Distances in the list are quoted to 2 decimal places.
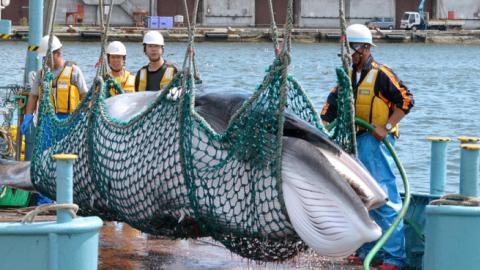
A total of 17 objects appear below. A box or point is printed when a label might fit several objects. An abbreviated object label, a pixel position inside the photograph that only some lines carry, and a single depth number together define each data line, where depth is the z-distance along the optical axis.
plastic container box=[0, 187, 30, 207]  21.11
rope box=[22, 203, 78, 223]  11.58
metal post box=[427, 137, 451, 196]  16.62
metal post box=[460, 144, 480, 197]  12.66
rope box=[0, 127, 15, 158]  22.70
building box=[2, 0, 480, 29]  158.37
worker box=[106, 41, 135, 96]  21.73
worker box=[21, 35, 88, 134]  20.81
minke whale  12.08
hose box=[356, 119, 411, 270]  13.01
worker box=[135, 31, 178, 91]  20.16
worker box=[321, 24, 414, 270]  16.20
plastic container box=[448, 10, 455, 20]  179.62
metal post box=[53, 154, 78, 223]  11.56
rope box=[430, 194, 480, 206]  12.50
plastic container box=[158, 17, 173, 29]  156.62
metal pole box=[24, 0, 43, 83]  22.86
